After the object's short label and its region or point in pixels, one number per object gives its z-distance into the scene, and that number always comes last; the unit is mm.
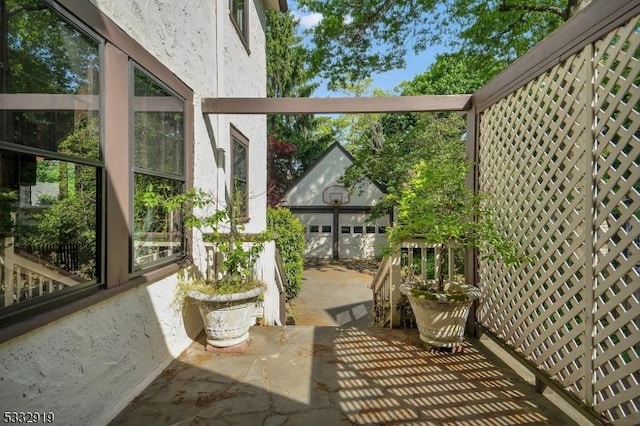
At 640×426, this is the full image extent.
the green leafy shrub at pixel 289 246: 7879
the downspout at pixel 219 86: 3785
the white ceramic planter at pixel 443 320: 2844
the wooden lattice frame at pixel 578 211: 1684
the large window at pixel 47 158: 1495
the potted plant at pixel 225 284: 2787
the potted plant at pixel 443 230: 2822
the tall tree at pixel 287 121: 15812
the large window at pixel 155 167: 2438
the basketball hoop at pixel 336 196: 14480
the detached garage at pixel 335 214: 14516
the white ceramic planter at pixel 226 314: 2756
